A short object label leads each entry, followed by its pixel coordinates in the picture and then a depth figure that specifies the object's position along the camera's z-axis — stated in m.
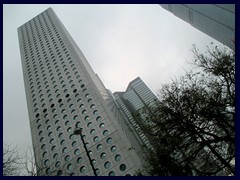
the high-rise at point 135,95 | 147.38
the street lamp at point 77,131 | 15.23
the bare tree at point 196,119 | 12.38
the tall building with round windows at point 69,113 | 35.44
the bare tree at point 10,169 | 12.73
